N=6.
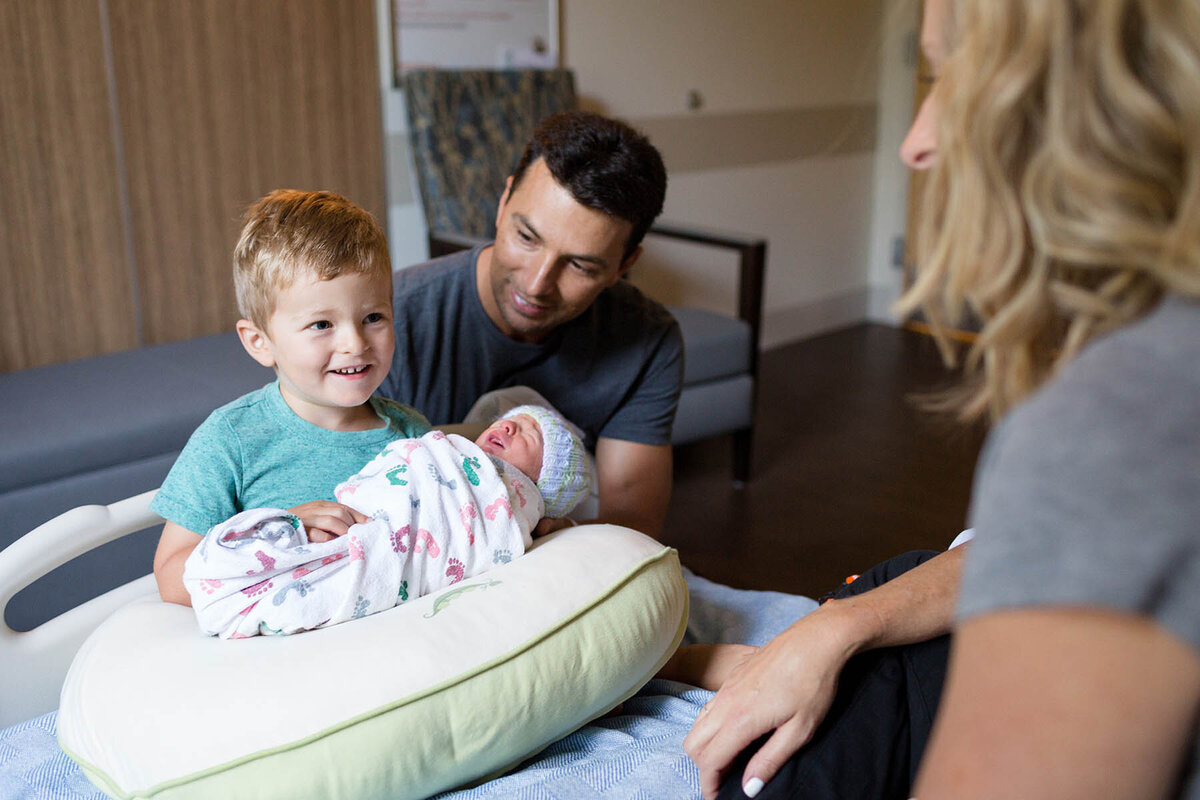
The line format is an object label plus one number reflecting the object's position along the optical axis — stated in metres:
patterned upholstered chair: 3.13
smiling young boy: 1.22
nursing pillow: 0.98
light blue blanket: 1.11
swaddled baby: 1.08
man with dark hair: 1.67
